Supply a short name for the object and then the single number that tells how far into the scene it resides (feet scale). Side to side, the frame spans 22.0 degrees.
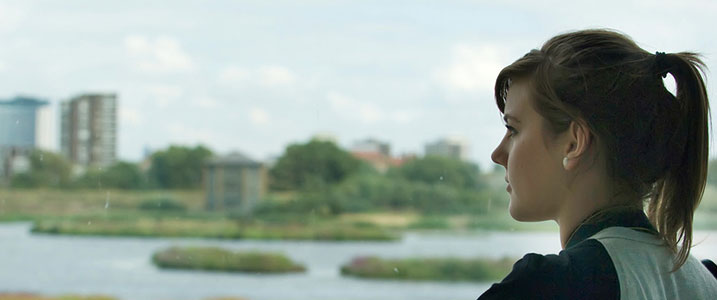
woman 7.15
